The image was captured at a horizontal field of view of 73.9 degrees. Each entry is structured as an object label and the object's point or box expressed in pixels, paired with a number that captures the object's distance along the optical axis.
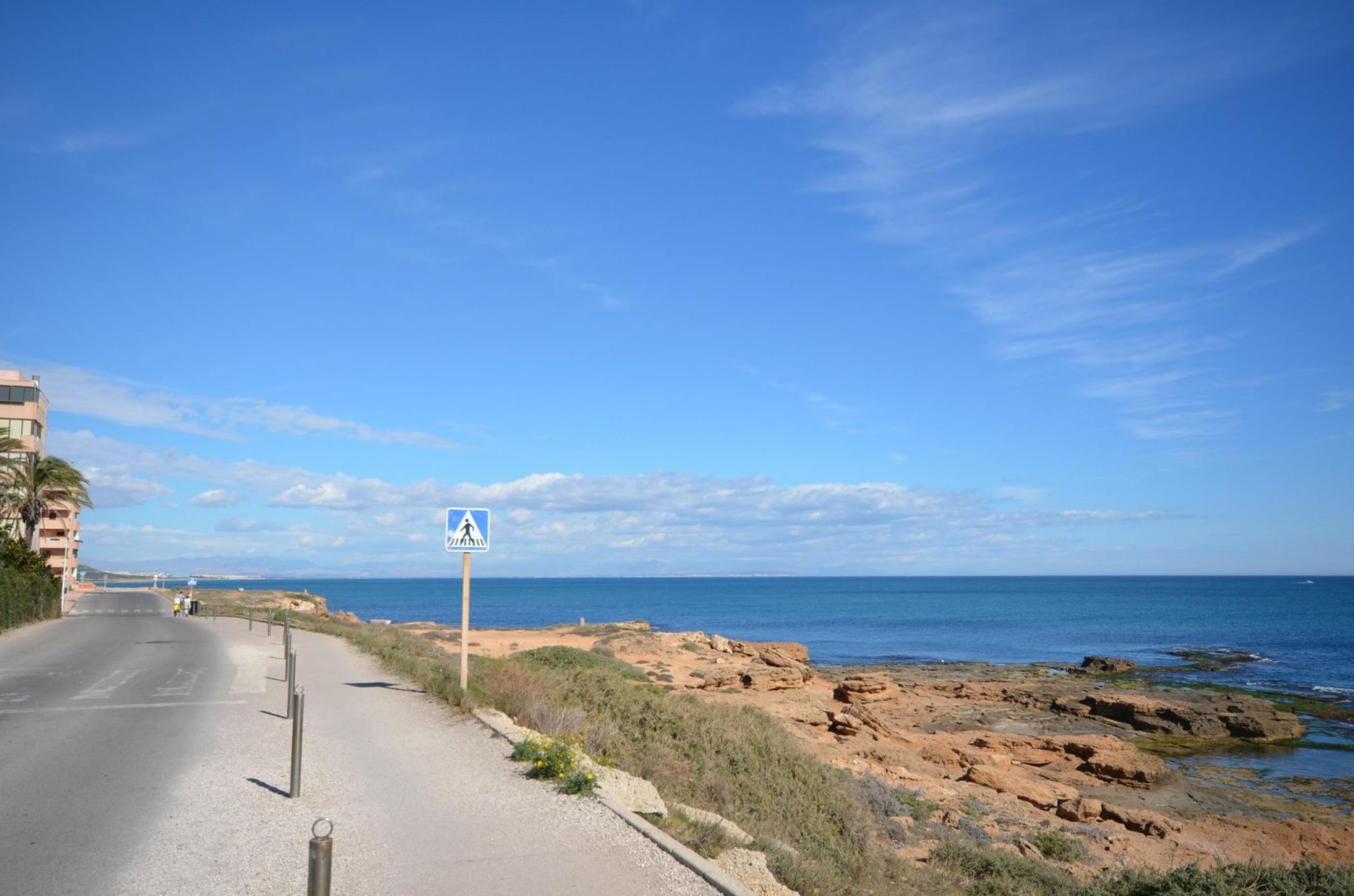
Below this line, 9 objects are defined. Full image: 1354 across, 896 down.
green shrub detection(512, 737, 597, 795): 8.88
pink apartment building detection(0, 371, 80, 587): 63.78
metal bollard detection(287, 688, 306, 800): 8.52
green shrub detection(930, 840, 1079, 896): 9.90
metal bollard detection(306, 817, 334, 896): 4.39
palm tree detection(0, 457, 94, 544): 46.38
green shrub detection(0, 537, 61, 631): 34.38
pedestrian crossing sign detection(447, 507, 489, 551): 15.11
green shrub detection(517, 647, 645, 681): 23.95
